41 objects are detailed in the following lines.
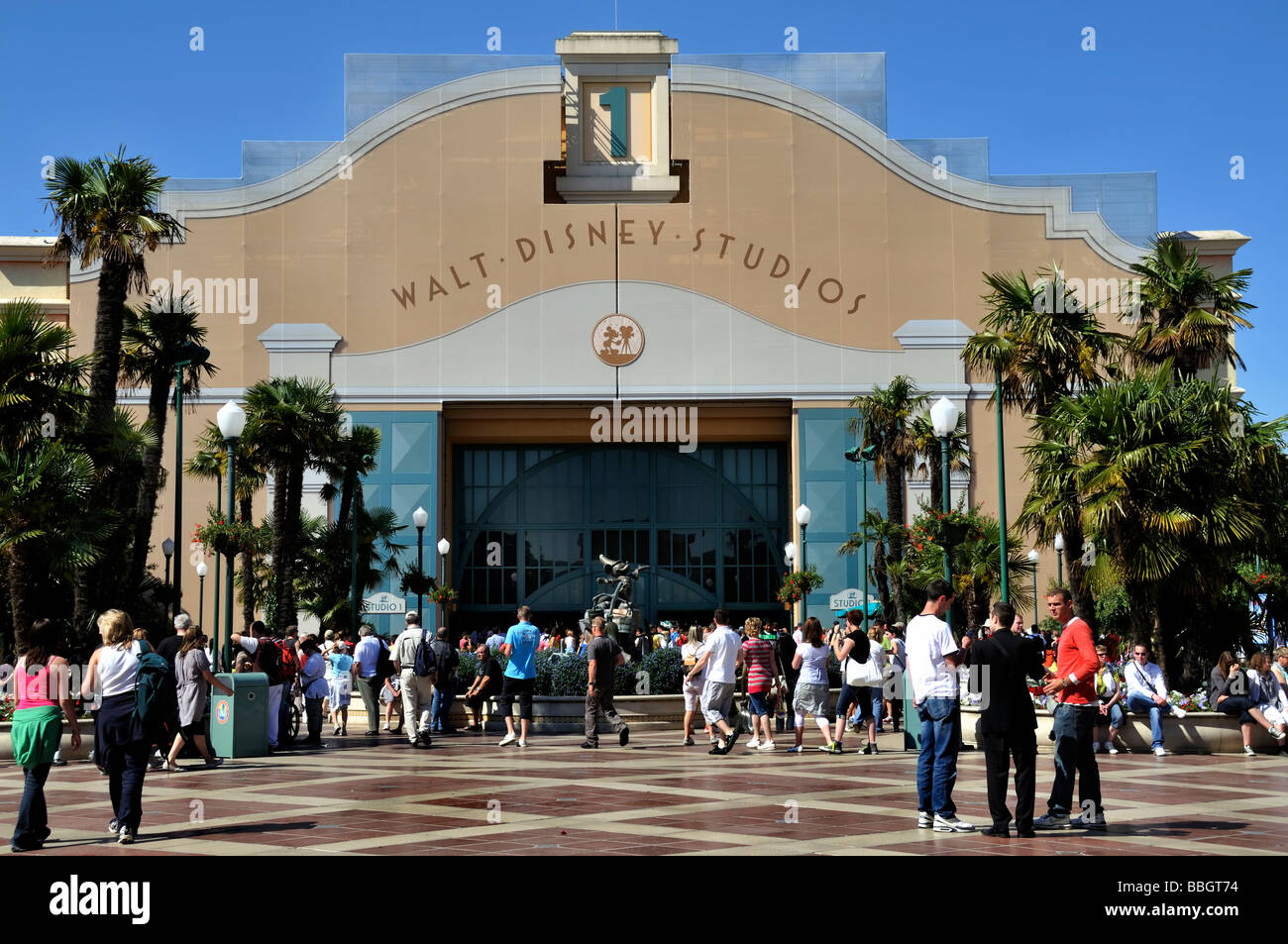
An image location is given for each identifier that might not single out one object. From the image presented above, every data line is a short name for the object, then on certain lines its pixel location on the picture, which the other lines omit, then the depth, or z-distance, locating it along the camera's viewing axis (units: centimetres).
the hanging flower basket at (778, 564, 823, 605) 3712
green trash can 1677
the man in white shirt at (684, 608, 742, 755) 1730
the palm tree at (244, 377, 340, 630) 3347
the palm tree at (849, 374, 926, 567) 3709
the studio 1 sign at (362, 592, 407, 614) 4378
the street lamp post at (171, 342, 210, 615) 2141
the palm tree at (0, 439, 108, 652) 1878
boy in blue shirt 1803
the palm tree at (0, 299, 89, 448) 1991
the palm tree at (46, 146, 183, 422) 2377
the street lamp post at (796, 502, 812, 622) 3353
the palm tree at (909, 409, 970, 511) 3584
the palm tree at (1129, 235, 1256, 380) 2477
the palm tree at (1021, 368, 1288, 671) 2008
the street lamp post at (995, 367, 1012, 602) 2011
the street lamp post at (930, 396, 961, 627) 1868
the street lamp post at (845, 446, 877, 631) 3329
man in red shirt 987
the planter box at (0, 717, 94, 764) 1680
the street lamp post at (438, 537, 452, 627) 4408
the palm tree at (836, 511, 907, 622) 3392
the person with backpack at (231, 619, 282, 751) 1822
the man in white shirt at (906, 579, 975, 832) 960
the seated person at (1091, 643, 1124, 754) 1673
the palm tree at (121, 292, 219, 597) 2914
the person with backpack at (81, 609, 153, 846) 940
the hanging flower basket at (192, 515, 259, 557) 2273
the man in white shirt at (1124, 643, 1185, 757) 1706
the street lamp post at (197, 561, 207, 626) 4213
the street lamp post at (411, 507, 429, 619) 3430
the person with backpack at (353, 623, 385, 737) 2072
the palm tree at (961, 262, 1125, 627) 2514
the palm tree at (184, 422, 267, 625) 3466
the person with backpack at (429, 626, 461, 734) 2068
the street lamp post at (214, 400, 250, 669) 1884
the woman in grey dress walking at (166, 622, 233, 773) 1427
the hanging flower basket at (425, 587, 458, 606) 3969
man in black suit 972
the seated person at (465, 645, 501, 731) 2011
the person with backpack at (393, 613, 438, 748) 1883
